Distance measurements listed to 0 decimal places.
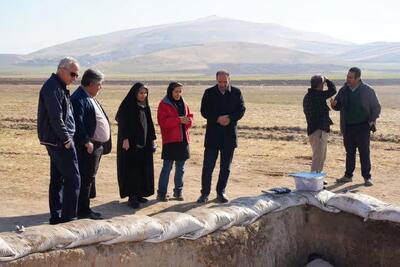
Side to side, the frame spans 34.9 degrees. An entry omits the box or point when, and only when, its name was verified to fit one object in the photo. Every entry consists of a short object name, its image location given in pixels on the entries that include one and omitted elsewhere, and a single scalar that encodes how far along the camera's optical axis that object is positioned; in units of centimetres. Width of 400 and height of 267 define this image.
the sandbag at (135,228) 538
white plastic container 707
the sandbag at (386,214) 661
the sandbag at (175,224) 566
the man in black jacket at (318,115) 917
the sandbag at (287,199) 682
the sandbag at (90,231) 509
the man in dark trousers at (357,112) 945
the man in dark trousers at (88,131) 674
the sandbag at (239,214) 628
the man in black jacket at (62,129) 611
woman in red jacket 817
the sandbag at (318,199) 699
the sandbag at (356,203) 678
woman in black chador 777
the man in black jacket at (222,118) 809
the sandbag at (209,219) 593
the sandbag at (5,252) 445
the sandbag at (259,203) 655
